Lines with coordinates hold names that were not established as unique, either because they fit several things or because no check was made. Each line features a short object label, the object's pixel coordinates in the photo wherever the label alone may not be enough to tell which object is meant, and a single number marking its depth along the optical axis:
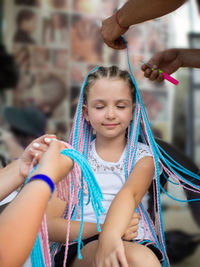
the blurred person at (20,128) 2.28
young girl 0.98
